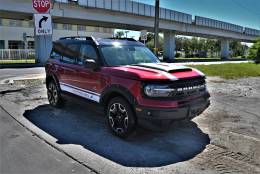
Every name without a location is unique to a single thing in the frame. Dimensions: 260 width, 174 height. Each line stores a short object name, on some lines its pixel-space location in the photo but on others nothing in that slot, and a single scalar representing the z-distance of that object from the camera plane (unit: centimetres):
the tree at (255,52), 3394
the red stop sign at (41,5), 1083
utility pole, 2173
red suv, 477
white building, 6009
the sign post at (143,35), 2014
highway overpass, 2961
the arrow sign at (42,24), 1034
